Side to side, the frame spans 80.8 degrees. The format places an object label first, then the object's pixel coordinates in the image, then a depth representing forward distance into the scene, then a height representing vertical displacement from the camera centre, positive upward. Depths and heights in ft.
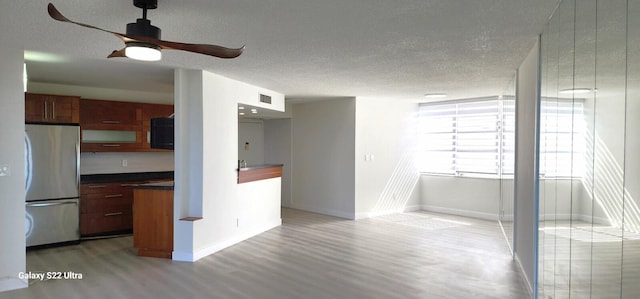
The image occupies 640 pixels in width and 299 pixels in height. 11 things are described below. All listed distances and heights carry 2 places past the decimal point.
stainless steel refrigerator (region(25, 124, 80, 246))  15.98 -1.72
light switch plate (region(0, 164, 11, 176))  11.50 -0.81
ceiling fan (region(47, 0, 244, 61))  7.56 +2.02
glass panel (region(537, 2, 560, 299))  8.52 -1.02
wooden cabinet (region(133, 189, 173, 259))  15.03 -3.14
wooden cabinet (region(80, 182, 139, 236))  17.62 -3.07
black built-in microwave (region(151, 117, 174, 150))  16.47 +0.55
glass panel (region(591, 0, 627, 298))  5.27 -0.01
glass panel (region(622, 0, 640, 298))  4.76 -0.27
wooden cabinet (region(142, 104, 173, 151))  20.35 +1.56
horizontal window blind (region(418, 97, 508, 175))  22.35 +0.62
